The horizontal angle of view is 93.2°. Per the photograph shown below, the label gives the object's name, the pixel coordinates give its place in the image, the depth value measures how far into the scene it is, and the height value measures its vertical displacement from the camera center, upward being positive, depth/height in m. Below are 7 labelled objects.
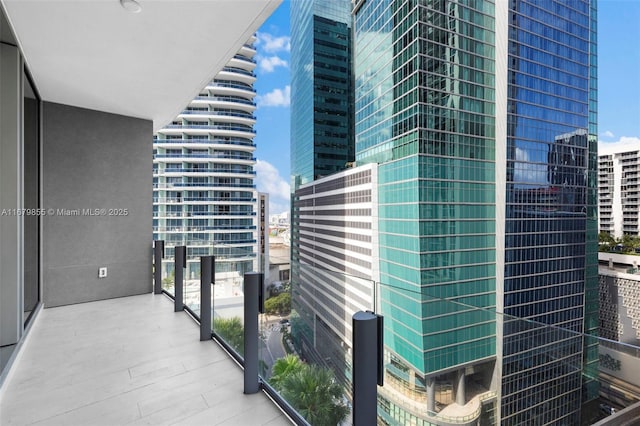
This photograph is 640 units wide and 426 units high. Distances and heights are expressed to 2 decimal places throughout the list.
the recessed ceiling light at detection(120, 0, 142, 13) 2.12 +1.47
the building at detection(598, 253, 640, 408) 20.70 -6.55
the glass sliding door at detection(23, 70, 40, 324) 3.34 +0.18
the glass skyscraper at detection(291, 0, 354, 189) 46.84 +19.83
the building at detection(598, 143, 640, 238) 20.89 +1.73
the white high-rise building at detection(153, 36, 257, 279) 38.88 +6.62
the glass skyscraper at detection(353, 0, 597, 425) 26.41 +5.67
